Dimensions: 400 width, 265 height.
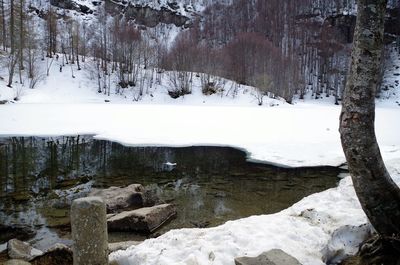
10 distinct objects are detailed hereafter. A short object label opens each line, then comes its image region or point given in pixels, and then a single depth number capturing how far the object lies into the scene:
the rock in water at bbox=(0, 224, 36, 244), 6.87
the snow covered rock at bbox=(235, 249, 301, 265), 4.00
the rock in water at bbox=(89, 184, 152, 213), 8.40
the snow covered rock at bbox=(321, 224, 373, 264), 4.65
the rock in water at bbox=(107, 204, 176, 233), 7.20
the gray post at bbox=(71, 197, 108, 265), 3.91
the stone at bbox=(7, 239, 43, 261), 5.63
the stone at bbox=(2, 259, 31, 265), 4.84
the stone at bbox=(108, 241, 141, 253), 5.62
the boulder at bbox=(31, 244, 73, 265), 4.90
